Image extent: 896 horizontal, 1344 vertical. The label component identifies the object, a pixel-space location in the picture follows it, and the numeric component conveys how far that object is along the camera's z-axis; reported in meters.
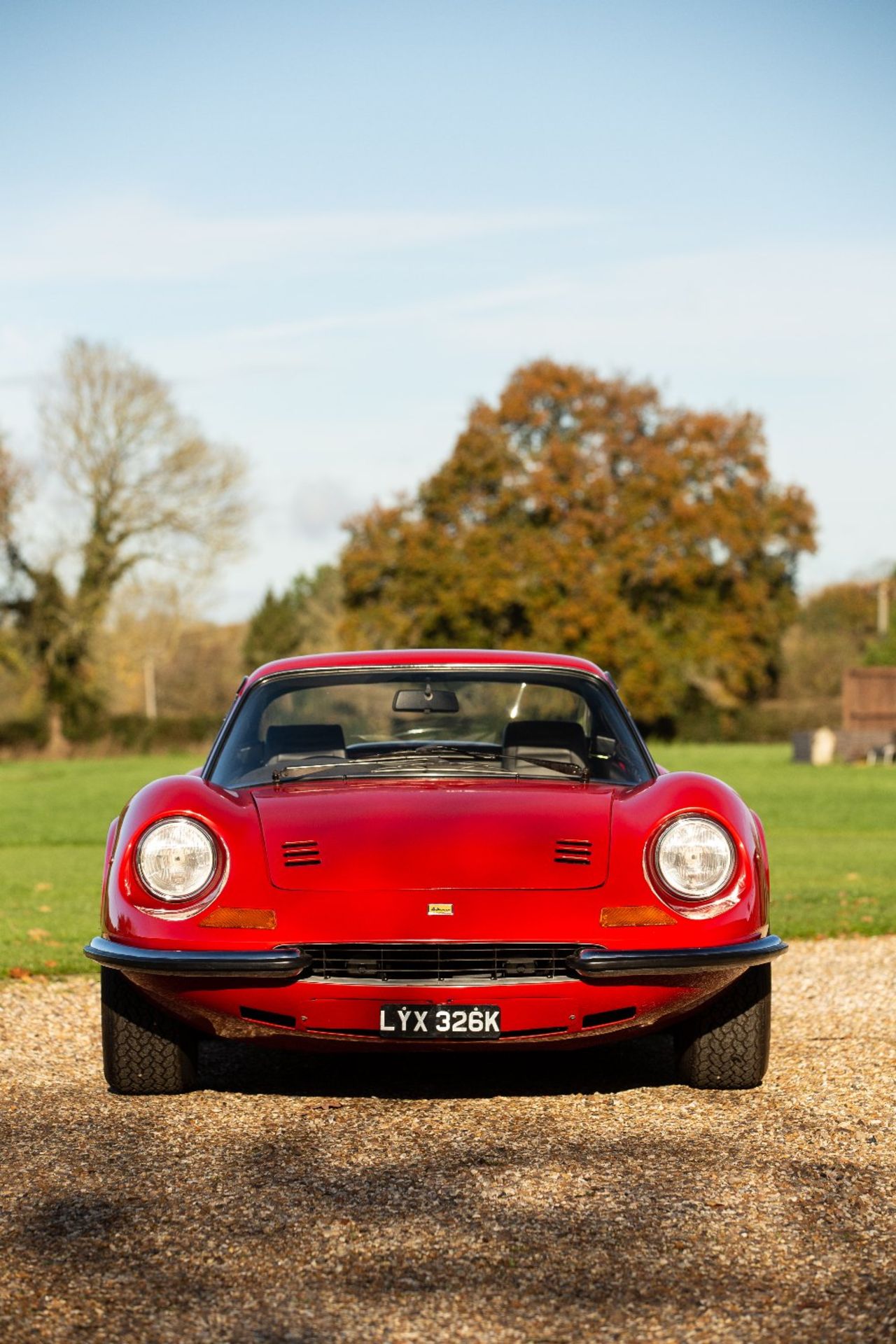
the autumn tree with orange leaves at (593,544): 56.00
